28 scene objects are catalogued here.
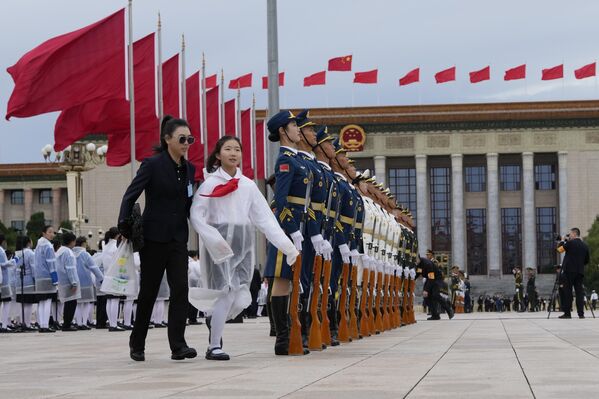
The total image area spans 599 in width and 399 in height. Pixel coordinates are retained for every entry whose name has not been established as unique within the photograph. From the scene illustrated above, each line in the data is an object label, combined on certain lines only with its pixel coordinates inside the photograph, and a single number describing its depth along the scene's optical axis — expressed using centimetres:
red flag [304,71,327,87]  5612
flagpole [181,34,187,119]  2944
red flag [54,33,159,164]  2567
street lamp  3778
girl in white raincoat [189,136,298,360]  967
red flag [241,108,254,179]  3752
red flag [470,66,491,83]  6181
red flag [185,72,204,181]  3250
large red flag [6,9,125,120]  2348
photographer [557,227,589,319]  2191
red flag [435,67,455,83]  6216
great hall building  7462
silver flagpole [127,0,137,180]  2511
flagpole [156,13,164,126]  2722
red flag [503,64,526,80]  6128
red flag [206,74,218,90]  4965
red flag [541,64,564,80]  6122
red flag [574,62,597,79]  6181
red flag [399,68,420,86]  6197
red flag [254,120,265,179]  4131
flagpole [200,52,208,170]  3148
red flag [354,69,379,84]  5900
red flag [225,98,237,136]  3756
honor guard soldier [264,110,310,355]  1036
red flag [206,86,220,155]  3512
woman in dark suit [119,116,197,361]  955
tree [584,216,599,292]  6444
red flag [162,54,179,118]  2997
